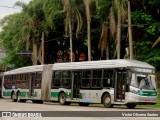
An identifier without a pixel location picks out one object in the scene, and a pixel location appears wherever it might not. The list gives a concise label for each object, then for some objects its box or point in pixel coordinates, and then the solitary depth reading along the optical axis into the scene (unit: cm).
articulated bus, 3030
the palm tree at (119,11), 4406
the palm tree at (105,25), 4942
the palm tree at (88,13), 4828
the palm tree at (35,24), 6228
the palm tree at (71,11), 5222
